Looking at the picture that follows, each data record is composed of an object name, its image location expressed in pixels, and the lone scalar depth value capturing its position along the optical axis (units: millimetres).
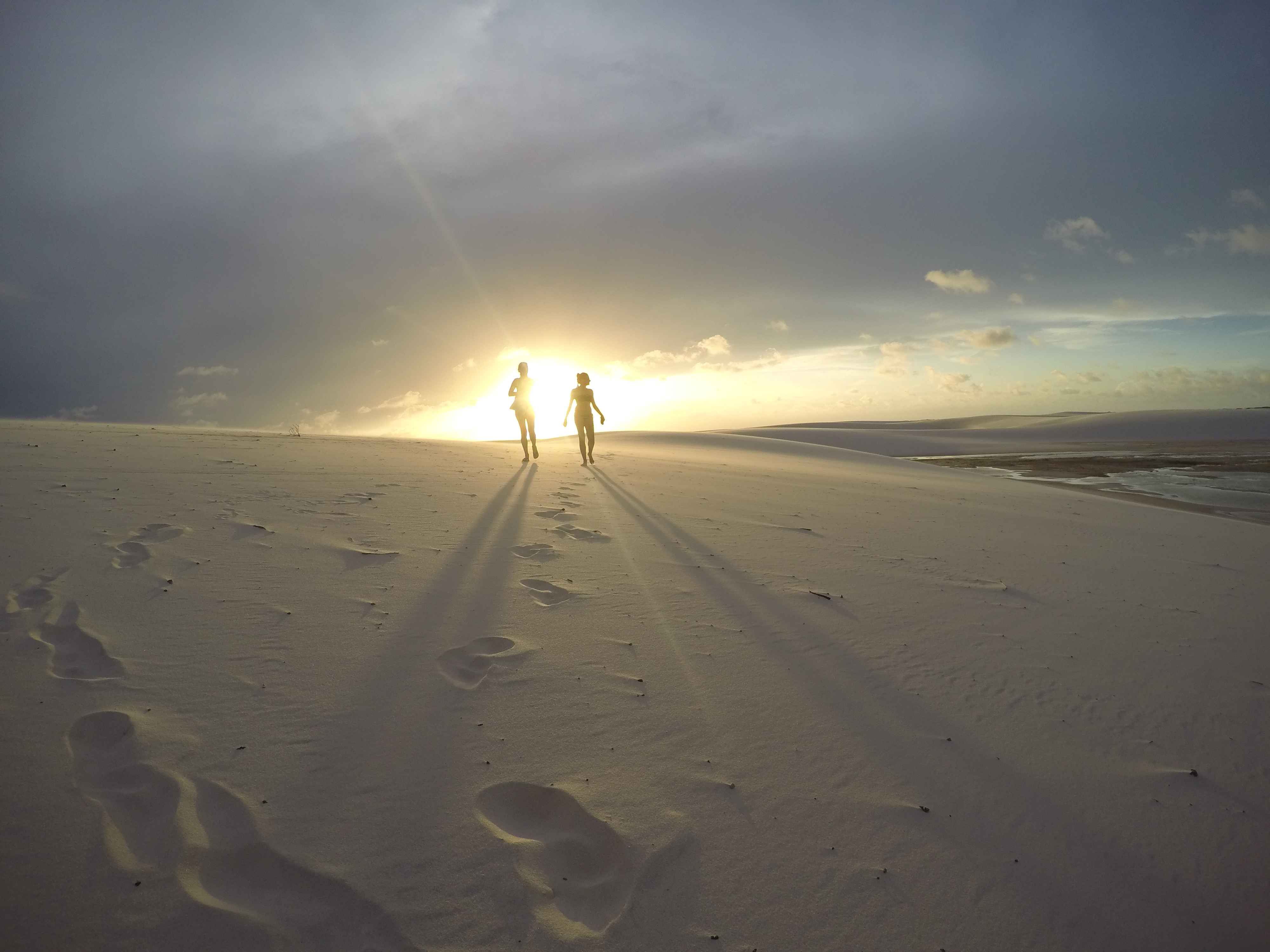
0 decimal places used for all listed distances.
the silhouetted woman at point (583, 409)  12453
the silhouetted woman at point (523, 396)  12414
